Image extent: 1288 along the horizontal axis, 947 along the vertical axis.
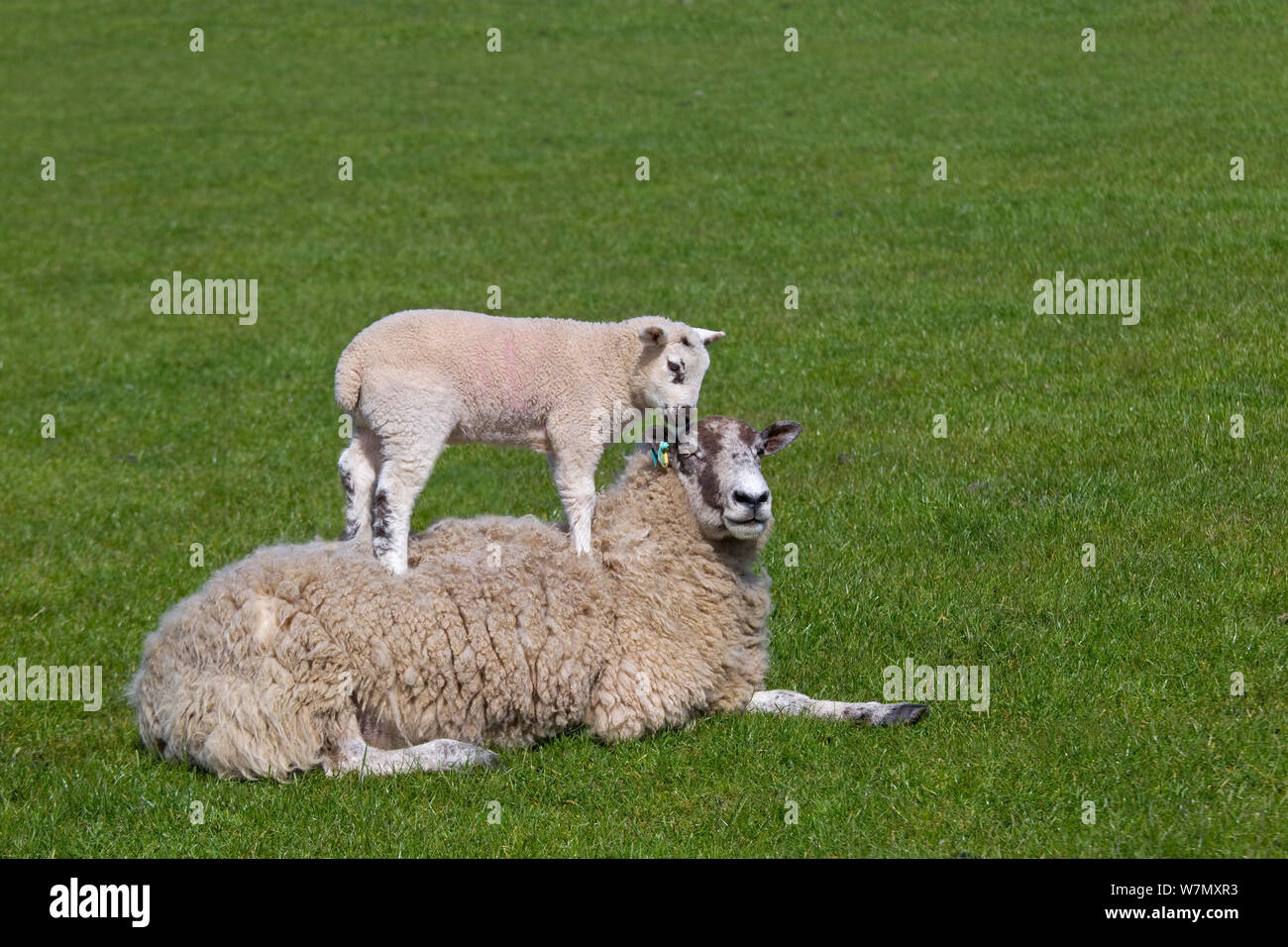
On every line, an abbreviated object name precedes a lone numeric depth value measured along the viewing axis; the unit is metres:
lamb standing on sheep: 7.15
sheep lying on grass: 6.95
